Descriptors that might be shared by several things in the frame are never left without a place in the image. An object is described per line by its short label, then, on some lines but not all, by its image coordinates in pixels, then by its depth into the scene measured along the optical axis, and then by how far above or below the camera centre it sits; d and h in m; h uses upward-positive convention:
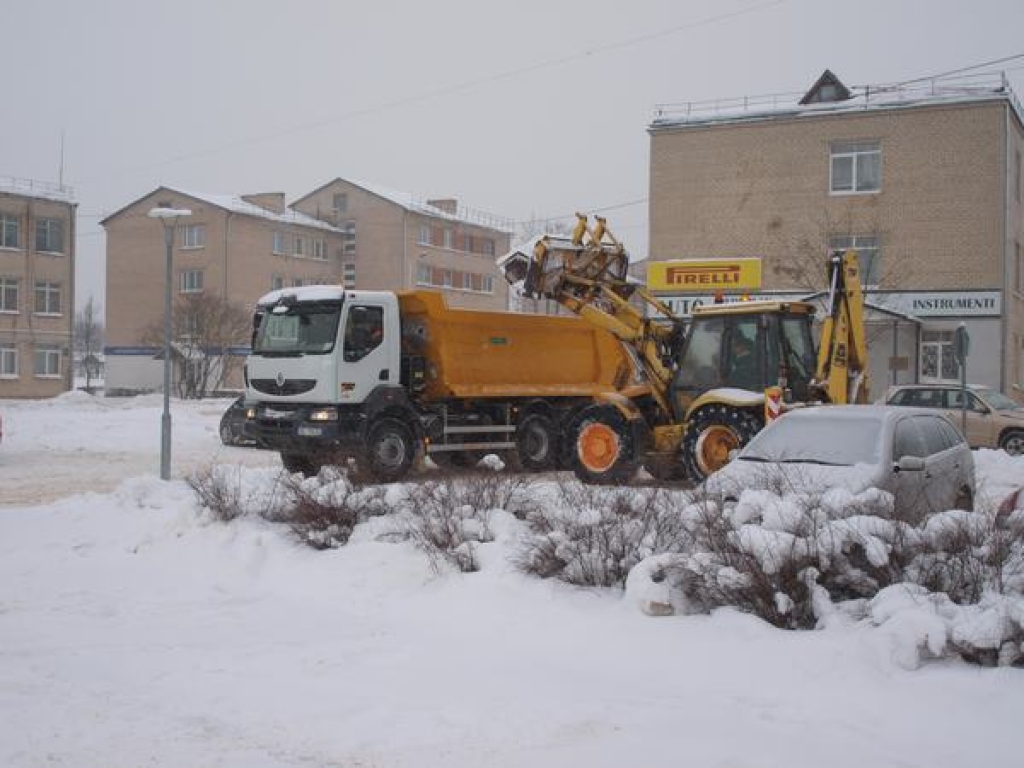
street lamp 17.72 +0.97
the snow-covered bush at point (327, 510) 9.98 -1.14
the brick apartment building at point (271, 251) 67.19 +8.08
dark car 25.95 -1.08
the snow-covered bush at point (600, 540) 8.17 -1.12
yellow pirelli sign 34.16 +3.40
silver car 9.74 -0.65
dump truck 17.84 +0.03
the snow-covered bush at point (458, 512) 8.99 -1.07
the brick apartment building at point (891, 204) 36.81 +6.17
